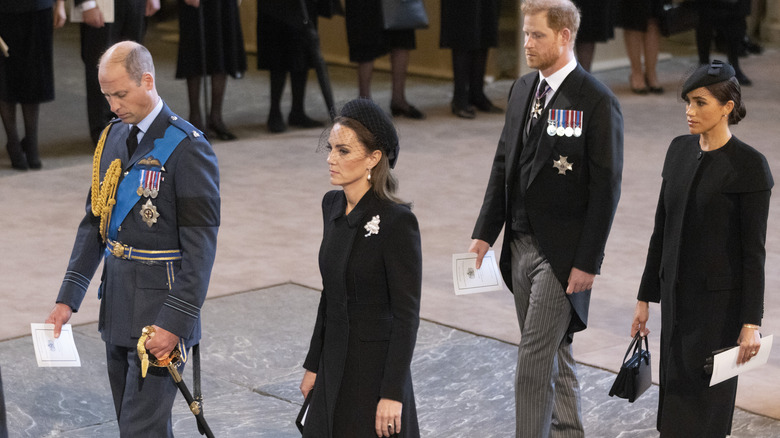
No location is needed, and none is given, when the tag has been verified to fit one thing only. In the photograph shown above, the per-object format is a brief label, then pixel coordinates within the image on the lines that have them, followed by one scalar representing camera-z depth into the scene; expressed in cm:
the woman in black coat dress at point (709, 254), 809
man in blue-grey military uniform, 776
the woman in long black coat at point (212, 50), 2058
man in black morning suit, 855
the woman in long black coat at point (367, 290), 716
